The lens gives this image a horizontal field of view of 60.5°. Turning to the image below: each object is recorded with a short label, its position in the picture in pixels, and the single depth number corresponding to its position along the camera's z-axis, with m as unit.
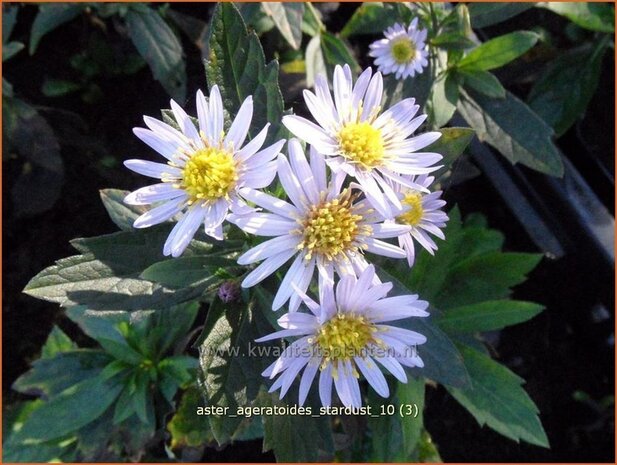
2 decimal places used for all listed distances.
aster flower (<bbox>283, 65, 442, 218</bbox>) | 0.10
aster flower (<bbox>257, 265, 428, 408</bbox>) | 0.10
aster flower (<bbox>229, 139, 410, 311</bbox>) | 0.10
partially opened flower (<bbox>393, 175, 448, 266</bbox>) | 0.11
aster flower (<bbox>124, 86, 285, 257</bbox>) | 0.11
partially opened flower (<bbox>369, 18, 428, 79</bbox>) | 0.17
